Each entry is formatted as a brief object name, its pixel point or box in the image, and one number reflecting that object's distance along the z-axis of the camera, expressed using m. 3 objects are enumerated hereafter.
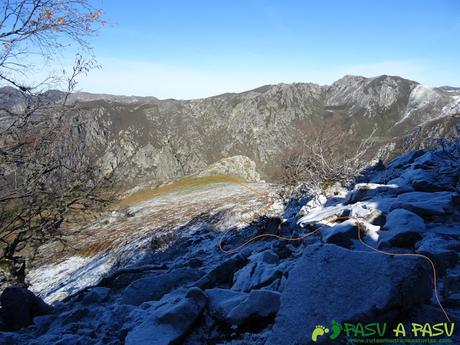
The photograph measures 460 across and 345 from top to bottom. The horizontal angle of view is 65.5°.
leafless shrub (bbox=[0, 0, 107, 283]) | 5.86
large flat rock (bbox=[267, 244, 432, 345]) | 2.86
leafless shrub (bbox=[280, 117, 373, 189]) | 10.19
